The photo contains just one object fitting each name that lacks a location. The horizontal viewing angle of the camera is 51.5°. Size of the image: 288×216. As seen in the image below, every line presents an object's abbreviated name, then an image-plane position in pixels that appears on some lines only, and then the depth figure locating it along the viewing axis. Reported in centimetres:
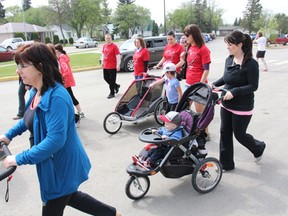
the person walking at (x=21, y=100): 695
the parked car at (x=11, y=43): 3499
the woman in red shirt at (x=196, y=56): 490
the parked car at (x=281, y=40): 4066
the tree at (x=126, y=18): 8262
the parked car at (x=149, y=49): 1480
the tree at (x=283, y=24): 8919
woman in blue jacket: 197
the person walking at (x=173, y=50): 664
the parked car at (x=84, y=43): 4184
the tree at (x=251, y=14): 9225
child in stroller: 343
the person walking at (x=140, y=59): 769
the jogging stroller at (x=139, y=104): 583
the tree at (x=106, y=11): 7894
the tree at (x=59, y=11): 6544
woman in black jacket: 359
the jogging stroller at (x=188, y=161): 338
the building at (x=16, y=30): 5831
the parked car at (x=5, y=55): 2208
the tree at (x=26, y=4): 10750
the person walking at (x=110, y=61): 862
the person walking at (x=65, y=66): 610
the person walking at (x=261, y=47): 1421
